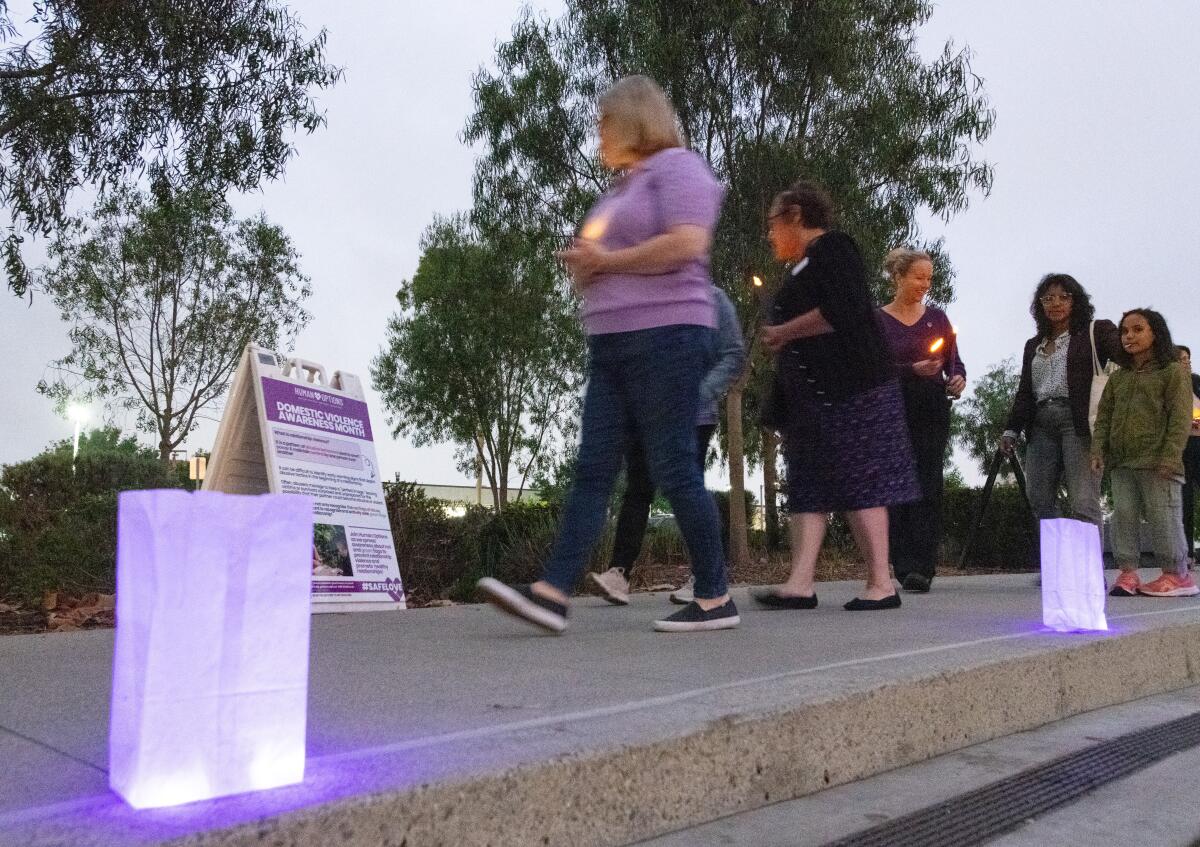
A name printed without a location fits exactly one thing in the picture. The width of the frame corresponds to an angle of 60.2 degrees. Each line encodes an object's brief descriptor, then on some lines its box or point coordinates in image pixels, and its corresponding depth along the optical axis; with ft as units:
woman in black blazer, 20.81
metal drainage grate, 7.26
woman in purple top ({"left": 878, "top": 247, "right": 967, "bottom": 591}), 20.81
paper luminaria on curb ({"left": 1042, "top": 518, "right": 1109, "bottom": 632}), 13.44
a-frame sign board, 18.03
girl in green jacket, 20.38
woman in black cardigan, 15.93
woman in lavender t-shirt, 11.80
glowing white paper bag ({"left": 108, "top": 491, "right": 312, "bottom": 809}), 5.20
